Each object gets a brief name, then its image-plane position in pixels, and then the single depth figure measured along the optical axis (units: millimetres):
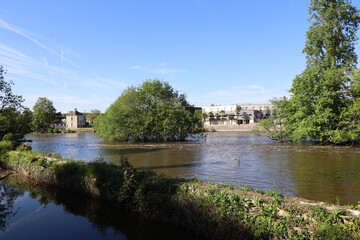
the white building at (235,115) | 140500
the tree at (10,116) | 36125
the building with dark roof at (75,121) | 140500
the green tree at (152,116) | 51375
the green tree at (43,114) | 114444
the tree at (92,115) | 150500
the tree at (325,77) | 35875
